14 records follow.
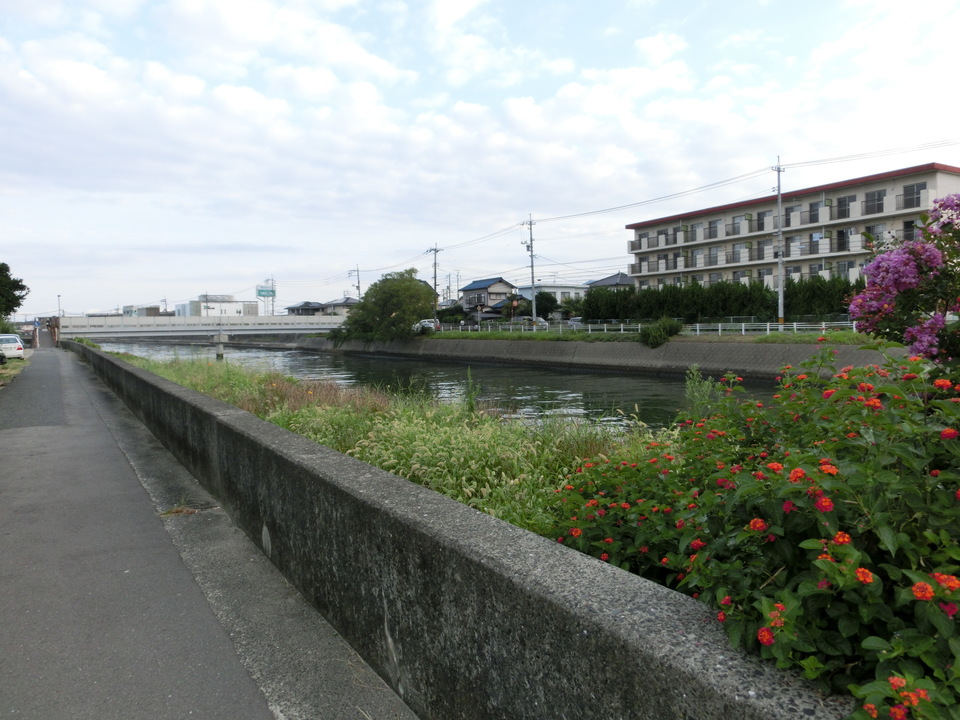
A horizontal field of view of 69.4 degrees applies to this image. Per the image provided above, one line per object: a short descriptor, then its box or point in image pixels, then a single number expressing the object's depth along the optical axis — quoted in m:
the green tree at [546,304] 92.69
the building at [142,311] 163.00
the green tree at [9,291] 25.09
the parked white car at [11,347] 33.25
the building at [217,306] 113.19
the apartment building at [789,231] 46.91
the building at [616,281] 88.22
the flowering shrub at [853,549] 1.42
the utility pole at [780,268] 43.07
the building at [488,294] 104.81
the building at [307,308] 139.00
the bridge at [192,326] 58.50
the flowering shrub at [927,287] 2.96
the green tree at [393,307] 61.50
